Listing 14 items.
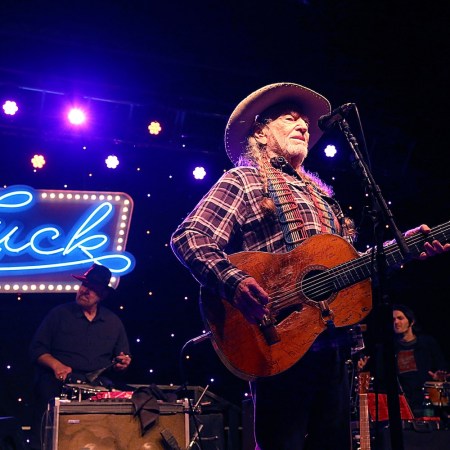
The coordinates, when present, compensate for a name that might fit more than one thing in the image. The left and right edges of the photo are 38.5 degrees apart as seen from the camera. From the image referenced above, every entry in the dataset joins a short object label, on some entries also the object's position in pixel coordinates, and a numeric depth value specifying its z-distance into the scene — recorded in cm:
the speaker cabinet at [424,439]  580
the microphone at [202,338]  293
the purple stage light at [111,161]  848
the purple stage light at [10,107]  775
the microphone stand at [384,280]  241
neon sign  809
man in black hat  657
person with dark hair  761
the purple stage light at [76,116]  787
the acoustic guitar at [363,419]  490
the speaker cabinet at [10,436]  457
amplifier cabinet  467
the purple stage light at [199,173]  885
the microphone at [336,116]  322
